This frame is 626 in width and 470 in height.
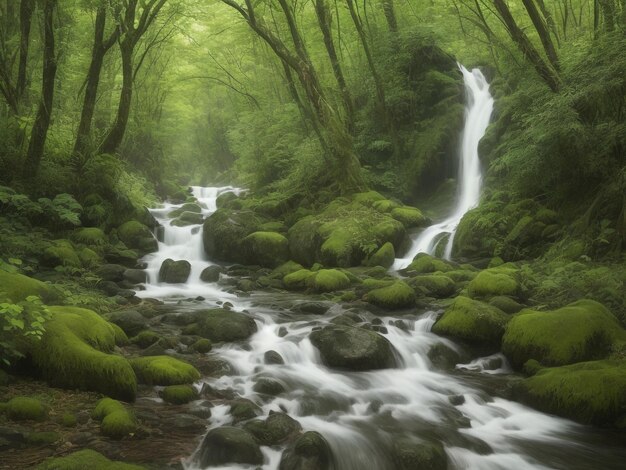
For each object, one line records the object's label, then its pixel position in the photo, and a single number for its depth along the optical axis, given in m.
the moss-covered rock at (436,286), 10.04
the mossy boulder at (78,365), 5.25
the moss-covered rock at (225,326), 7.92
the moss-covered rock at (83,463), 3.69
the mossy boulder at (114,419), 4.54
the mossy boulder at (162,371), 5.88
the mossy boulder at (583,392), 5.40
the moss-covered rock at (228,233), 14.86
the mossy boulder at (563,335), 6.47
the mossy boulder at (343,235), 12.94
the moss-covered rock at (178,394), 5.52
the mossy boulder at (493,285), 8.99
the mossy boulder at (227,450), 4.52
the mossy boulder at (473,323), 7.58
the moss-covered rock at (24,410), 4.50
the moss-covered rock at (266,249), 14.12
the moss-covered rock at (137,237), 14.81
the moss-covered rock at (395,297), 9.51
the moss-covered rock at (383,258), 12.69
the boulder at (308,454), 4.54
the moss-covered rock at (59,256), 10.88
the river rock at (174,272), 12.91
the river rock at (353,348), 7.11
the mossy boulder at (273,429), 4.93
